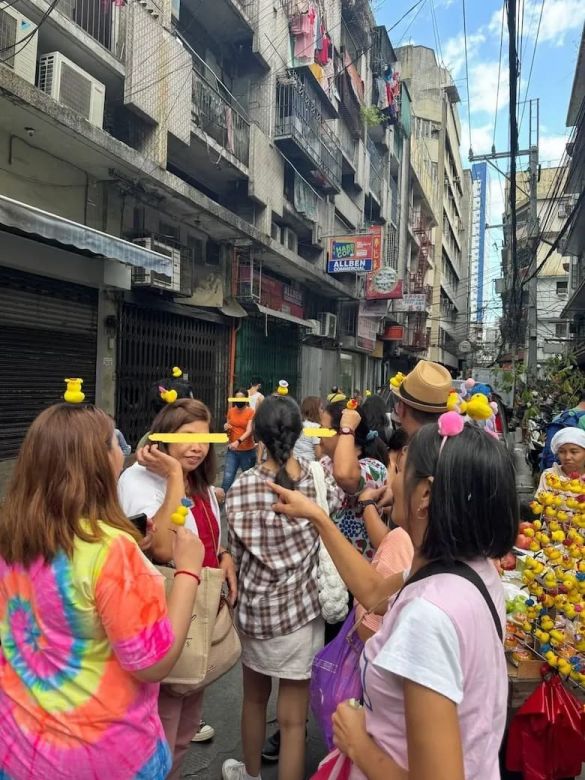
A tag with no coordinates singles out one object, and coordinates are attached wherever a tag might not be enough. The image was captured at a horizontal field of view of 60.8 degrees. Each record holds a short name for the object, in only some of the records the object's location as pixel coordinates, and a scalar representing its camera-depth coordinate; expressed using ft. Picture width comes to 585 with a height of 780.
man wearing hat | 7.74
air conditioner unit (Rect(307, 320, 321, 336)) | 51.08
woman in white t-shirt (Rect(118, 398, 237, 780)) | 6.15
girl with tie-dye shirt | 3.88
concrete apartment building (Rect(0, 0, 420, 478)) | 22.57
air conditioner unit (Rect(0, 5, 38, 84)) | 19.92
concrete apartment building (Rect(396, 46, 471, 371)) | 111.55
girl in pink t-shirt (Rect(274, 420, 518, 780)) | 2.97
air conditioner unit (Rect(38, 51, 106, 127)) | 22.20
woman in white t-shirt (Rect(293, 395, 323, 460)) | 16.29
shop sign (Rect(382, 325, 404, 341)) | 81.35
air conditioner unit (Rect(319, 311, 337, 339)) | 57.00
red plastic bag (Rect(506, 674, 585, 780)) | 5.53
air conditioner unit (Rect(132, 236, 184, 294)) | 28.14
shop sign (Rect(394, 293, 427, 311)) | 76.90
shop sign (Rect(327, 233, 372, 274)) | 51.88
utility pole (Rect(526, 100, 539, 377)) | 40.45
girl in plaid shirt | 6.57
